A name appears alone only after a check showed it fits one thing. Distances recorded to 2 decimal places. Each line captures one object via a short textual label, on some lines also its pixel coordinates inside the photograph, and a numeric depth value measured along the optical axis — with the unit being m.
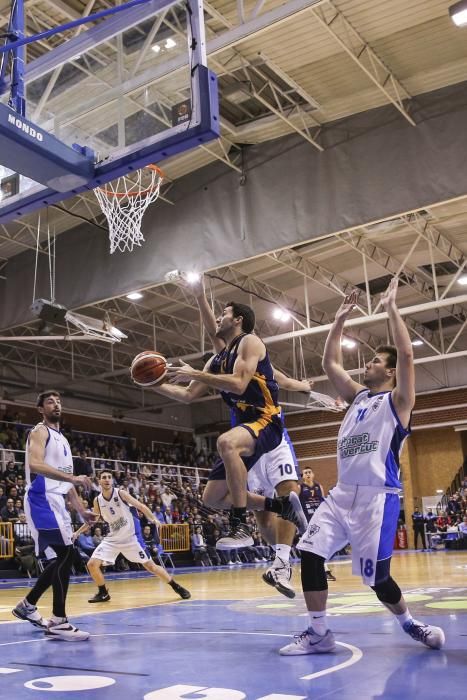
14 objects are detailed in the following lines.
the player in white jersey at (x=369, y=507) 4.29
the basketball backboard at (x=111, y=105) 6.48
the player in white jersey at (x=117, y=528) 9.95
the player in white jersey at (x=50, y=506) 5.72
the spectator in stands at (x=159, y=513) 21.16
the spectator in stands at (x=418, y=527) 29.08
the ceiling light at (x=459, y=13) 11.11
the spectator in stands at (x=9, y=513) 17.17
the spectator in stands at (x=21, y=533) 16.80
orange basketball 5.13
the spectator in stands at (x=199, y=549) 21.50
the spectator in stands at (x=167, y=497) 22.48
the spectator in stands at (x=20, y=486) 19.15
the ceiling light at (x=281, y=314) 21.52
